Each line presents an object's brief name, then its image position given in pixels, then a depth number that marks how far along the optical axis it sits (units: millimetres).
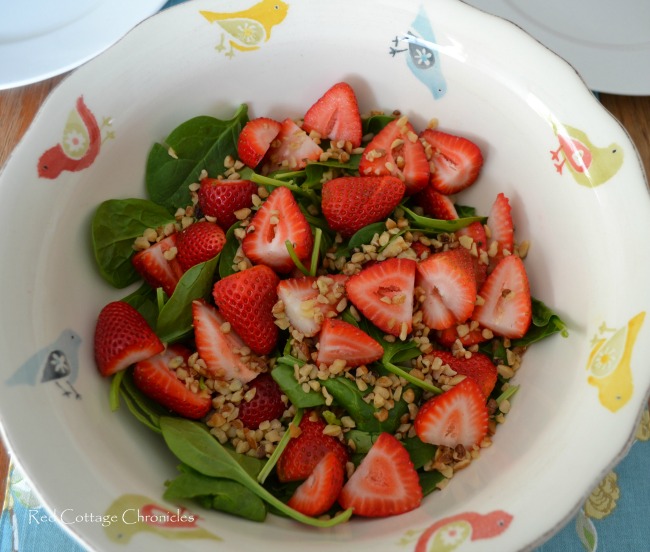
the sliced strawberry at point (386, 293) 369
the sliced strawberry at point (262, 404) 368
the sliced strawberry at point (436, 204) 405
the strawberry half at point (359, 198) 386
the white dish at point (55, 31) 473
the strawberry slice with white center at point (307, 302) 368
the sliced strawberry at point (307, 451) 352
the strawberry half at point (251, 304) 366
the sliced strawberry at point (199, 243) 383
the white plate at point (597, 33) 480
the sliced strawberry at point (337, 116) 407
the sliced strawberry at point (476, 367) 365
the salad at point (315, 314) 351
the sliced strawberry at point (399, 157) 401
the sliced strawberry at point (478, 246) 388
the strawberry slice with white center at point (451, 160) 402
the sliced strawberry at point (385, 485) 340
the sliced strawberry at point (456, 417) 350
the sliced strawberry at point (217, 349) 367
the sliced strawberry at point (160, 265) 390
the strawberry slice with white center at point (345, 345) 361
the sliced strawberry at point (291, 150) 410
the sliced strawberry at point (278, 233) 381
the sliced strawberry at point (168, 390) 359
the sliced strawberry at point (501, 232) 391
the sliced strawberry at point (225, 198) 398
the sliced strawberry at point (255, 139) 405
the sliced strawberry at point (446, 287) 368
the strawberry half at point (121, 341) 353
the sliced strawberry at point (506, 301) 369
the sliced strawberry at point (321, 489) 340
